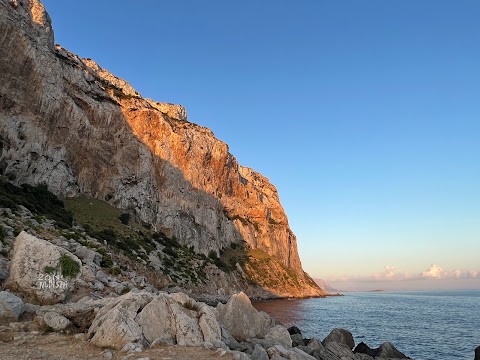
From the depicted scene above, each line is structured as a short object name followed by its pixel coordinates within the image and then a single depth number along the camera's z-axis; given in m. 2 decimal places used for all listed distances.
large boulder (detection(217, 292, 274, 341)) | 19.58
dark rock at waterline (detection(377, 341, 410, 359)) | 31.05
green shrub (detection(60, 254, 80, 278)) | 18.06
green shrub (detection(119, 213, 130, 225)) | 88.21
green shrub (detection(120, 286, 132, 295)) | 25.05
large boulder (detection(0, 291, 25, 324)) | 14.07
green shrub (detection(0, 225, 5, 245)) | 25.34
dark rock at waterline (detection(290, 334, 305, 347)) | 27.01
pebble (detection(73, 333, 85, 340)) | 13.20
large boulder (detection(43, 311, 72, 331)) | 13.73
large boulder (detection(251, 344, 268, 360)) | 14.53
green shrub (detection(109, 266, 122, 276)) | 32.62
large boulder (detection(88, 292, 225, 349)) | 12.77
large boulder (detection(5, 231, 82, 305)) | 16.94
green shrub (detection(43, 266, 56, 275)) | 17.42
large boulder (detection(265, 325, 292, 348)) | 19.77
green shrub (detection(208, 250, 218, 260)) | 117.31
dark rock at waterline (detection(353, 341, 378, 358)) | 32.22
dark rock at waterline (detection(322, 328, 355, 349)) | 34.04
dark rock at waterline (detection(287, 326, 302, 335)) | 36.31
